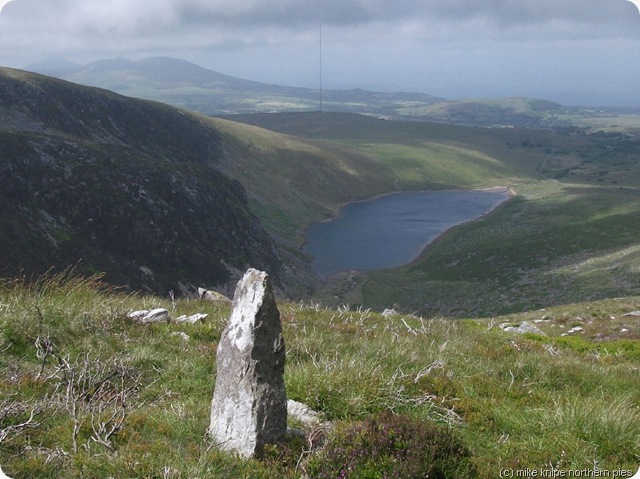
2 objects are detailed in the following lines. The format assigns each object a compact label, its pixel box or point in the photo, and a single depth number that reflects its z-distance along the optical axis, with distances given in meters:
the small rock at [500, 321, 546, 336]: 23.49
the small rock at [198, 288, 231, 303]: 18.62
